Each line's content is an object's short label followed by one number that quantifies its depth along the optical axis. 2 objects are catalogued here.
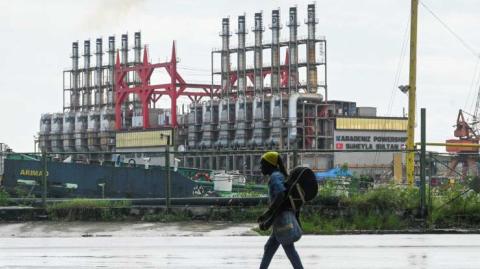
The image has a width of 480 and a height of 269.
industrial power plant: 134.50
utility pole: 46.00
